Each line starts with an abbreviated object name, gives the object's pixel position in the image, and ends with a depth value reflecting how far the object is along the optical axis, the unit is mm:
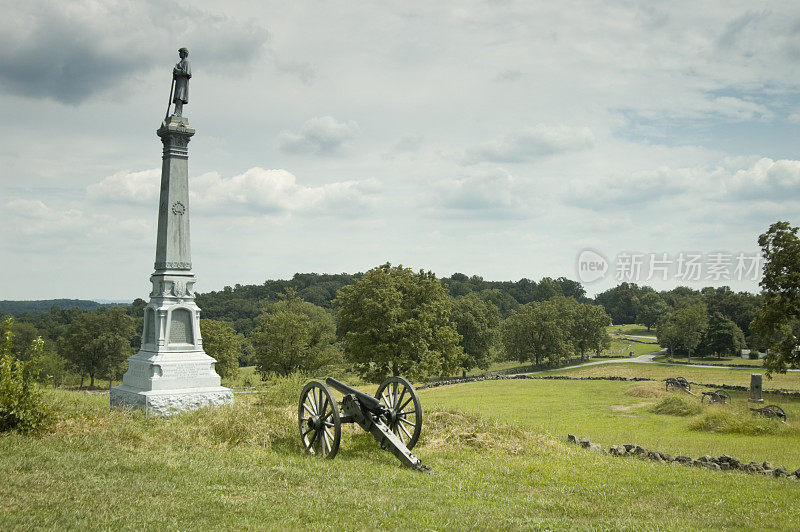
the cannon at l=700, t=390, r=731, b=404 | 23516
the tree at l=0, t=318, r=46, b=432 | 9781
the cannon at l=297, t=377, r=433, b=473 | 10479
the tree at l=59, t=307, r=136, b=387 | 48938
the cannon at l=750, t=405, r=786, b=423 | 19891
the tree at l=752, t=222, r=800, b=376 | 24359
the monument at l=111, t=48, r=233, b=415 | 17391
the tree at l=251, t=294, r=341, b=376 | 41469
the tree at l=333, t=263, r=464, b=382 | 33969
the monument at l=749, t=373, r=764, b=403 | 25659
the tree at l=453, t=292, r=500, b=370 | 52656
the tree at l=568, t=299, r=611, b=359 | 62500
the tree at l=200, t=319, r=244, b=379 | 39469
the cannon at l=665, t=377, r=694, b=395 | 28292
